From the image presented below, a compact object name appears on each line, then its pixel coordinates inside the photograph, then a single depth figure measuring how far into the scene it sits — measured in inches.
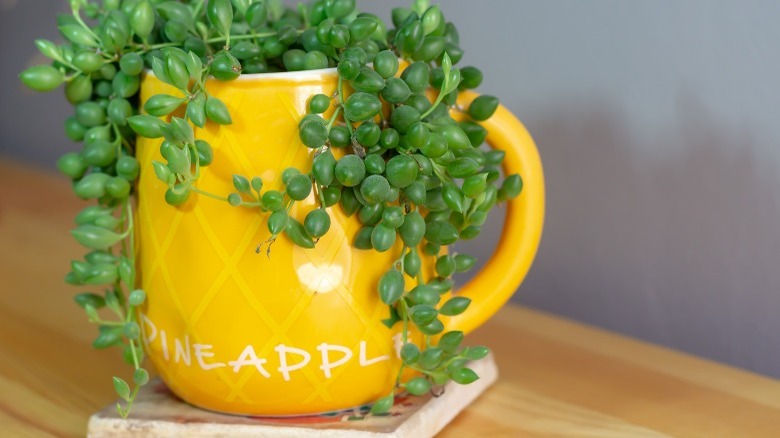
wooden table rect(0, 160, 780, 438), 24.1
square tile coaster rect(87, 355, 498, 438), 22.0
